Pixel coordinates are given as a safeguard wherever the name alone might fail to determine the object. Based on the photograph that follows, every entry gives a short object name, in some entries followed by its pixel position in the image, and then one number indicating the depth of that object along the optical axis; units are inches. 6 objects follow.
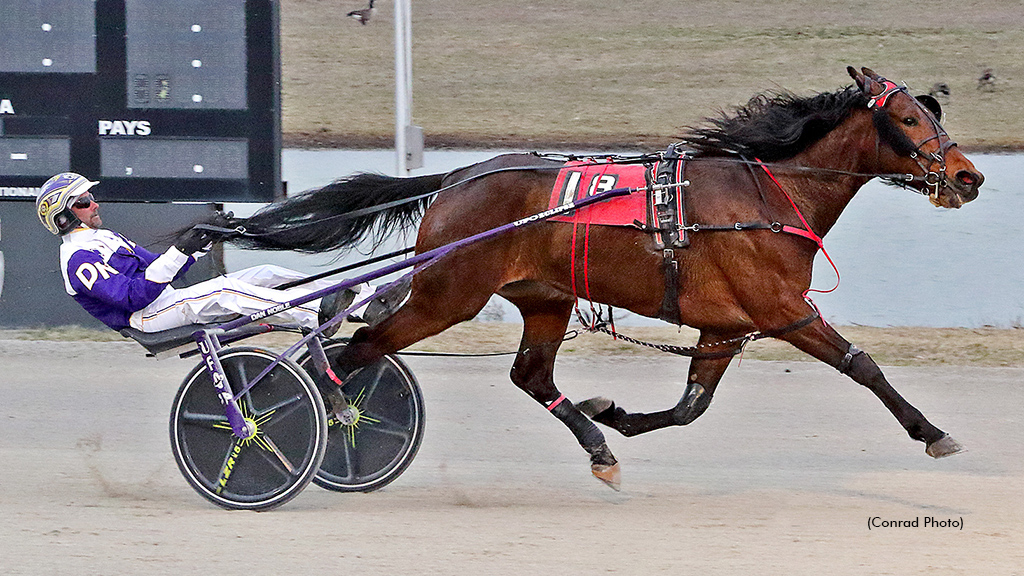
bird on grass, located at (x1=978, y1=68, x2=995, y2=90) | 1416.1
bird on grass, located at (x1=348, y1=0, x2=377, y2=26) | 1533.0
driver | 364.8
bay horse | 374.0
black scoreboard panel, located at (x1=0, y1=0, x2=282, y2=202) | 612.1
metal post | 669.9
